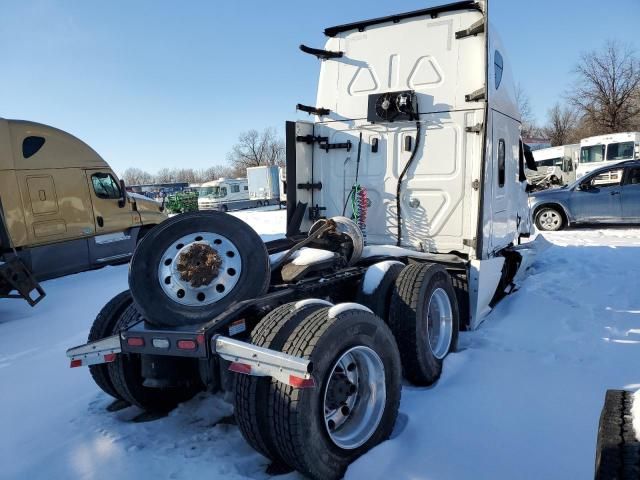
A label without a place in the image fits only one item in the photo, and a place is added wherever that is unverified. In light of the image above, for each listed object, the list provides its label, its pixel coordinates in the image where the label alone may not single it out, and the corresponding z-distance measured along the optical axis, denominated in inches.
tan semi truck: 323.3
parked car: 465.4
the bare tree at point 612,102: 1605.6
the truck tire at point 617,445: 57.0
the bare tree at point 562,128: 2108.0
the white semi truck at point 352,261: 99.8
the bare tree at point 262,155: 3203.7
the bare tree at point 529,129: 2198.1
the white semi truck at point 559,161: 967.5
